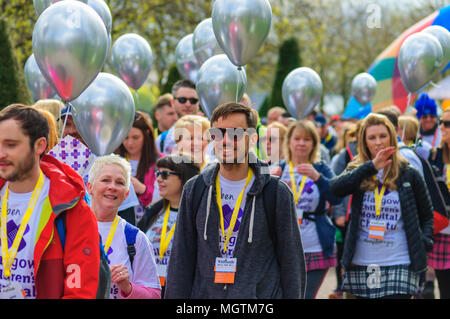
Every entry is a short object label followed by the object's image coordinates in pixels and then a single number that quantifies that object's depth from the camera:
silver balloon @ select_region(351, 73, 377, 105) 10.98
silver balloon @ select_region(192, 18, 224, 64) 7.29
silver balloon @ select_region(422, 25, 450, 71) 7.17
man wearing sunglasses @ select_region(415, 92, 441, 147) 7.98
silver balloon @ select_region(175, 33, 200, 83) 8.57
